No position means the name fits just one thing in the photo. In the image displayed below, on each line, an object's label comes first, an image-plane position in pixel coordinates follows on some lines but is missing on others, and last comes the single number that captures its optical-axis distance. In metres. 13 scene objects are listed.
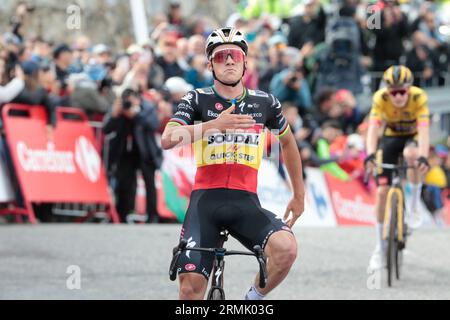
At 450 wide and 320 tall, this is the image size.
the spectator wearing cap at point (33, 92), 15.91
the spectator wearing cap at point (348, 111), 20.67
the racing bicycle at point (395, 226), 11.91
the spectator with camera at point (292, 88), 19.41
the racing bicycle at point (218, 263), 7.13
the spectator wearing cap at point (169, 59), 18.88
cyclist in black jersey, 7.46
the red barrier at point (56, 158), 15.91
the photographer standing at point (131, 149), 16.72
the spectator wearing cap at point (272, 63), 19.84
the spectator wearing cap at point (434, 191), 20.78
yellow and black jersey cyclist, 12.12
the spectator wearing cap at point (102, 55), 18.73
